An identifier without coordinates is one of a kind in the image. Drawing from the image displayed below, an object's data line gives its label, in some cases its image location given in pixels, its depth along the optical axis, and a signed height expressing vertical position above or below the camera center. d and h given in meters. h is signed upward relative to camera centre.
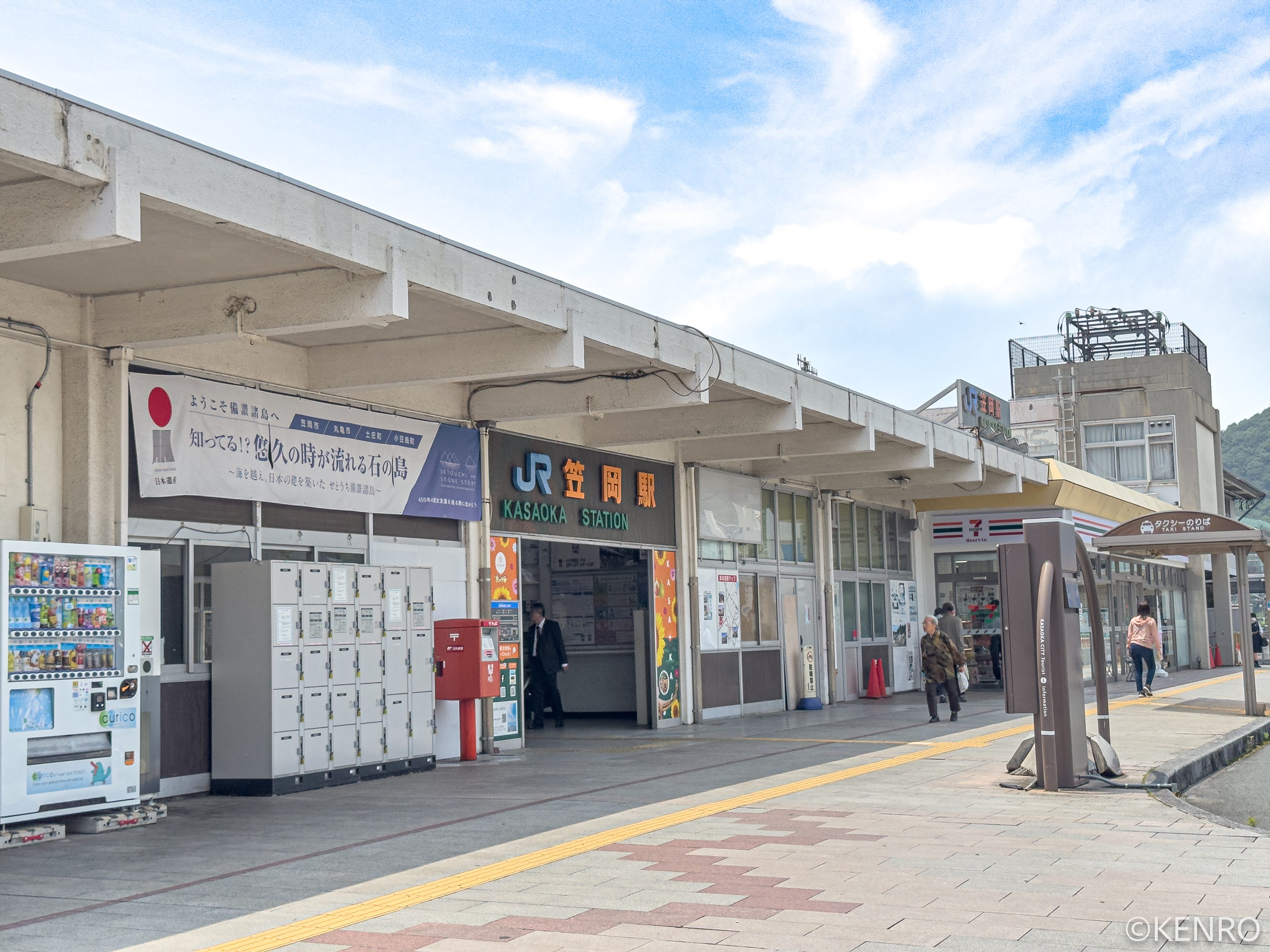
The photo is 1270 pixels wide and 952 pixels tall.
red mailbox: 13.06 -0.57
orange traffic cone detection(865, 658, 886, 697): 22.61 -1.59
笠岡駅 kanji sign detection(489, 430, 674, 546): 14.68 +1.28
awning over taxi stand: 16.41 +0.51
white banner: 10.48 +1.39
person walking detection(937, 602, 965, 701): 17.98 -0.55
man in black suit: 17.78 -0.79
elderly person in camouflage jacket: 16.66 -0.94
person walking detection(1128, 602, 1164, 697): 20.84 -0.96
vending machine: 8.58 -0.44
